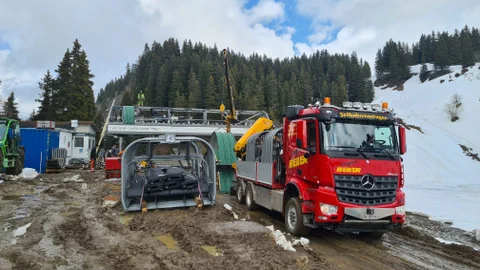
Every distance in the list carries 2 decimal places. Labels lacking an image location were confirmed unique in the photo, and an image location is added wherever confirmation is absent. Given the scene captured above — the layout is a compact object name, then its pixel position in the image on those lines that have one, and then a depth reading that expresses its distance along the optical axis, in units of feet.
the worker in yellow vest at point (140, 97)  124.16
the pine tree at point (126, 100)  276.62
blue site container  74.43
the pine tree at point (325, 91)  279.28
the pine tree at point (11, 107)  198.78
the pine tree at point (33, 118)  176.14
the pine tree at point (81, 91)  157.48
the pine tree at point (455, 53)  311.06
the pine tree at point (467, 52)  303.48
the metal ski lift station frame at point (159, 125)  110.11
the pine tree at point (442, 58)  303.48
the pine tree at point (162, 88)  280.72
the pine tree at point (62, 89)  160.04
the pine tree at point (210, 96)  244.73
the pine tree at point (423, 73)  293.84
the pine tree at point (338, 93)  259.19
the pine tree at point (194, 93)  247.33
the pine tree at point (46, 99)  170.40
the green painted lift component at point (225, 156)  50.26
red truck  22.68
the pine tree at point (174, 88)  271.08
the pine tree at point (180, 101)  247.09
